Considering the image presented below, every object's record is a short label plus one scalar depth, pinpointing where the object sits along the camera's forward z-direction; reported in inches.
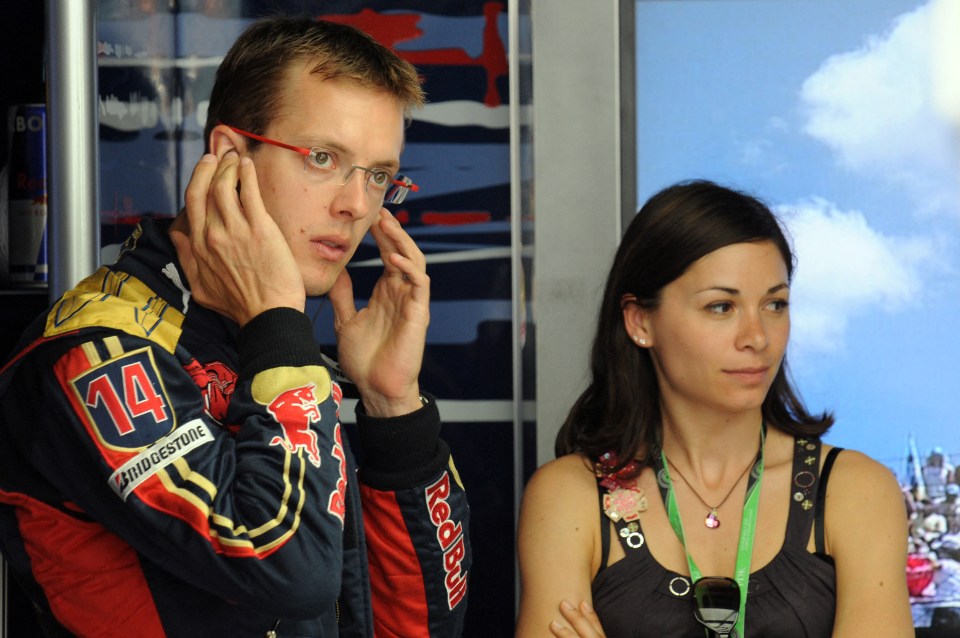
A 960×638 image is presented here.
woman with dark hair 214.6
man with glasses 195.8
